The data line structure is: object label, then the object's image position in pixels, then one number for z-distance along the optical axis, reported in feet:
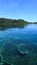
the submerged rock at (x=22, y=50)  16.13
